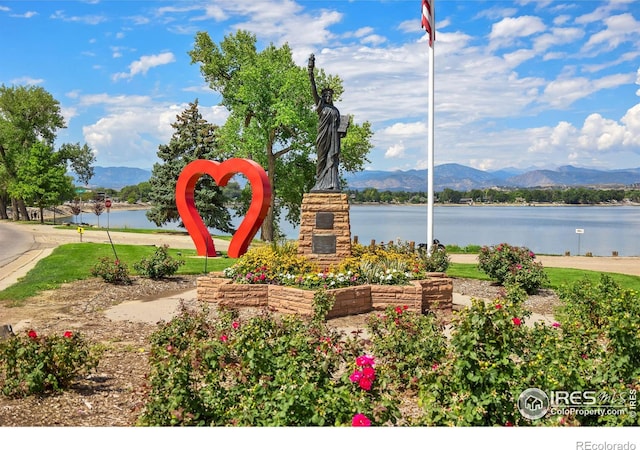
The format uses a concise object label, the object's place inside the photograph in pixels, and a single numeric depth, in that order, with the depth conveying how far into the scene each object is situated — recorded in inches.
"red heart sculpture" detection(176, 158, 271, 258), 604.1
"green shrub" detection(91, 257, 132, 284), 522.0
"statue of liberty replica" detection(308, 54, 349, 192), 463.8
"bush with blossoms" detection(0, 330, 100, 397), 216.5
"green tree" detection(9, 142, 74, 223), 1641.2
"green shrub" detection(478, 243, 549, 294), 491.8
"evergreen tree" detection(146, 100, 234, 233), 1273.4
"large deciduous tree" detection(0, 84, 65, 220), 1743.4
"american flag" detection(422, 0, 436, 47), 592.1
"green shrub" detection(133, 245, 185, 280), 544.7
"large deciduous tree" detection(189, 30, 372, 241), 1093.1
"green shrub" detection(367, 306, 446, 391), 230.8
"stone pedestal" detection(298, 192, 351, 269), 453.4
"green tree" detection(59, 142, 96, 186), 1886.1
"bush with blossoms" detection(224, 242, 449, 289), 410.9
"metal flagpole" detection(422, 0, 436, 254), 594.9
